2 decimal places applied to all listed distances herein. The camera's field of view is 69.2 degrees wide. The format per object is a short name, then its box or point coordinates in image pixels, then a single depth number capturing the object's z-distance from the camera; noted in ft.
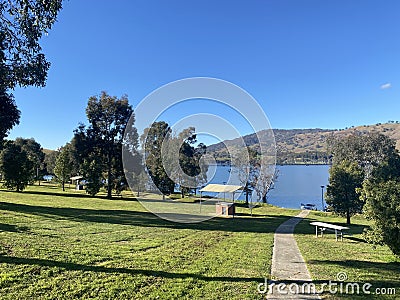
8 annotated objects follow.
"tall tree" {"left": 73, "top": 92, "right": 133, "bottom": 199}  112.78
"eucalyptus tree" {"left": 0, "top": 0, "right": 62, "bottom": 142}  22.06
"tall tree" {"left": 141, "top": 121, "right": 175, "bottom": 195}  115.14
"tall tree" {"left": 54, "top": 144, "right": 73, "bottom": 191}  127.34
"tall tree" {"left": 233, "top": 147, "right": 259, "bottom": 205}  124.98
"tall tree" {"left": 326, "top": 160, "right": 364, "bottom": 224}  65.62
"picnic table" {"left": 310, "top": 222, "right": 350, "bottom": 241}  41.68
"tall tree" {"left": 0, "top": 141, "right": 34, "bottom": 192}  93.76
